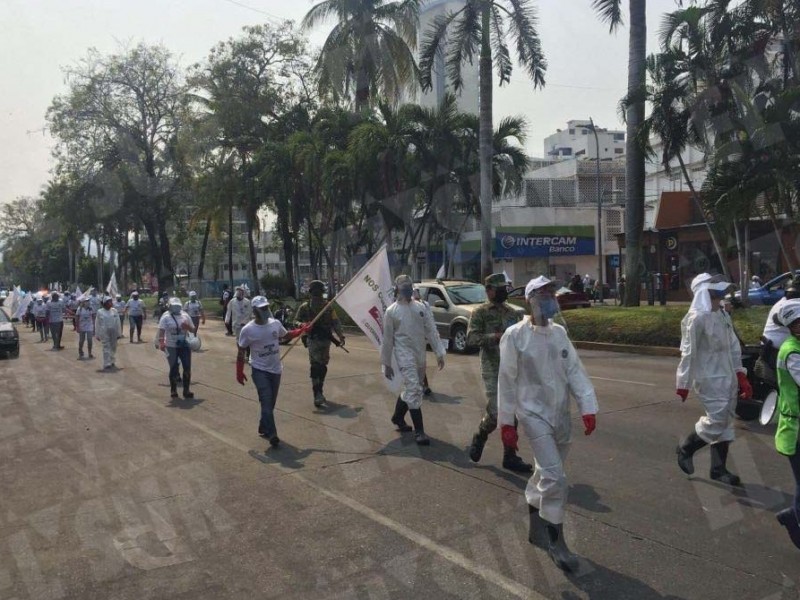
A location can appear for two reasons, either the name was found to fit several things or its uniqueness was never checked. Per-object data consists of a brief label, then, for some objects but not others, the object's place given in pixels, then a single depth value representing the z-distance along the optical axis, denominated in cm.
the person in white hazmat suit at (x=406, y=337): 779
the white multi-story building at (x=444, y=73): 2323
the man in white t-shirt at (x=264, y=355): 804
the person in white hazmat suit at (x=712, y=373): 598
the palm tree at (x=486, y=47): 2142
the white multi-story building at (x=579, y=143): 8088
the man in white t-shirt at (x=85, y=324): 1964
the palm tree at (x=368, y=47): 2814
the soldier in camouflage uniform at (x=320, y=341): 1027
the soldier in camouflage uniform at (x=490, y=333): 665
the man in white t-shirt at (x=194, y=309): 2039
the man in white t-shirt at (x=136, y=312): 2364
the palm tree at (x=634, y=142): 1903
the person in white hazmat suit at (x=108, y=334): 1616
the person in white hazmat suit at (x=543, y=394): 446
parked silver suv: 1697
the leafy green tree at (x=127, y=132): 4184
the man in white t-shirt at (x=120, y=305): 2766
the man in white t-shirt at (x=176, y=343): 1155
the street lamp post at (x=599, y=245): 3866
